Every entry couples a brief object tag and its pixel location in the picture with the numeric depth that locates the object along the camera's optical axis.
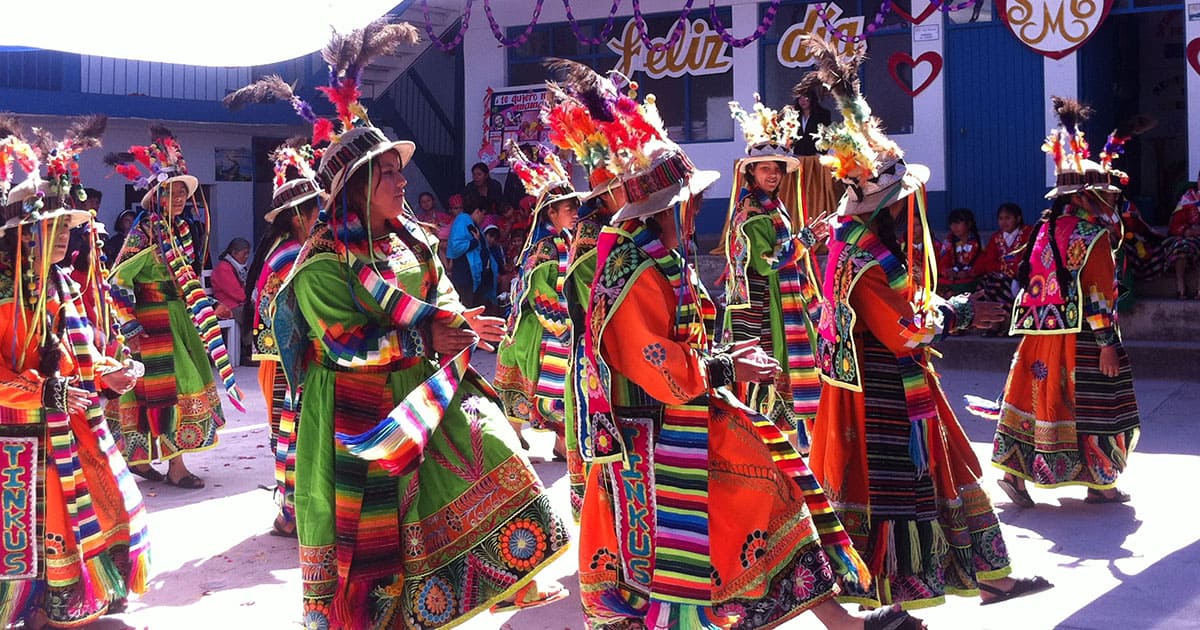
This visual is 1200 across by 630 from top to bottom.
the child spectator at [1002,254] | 12.99
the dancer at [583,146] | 4.29
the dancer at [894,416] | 4.90
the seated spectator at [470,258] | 14.86
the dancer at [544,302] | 8.16
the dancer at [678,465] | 4.11
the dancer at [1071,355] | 6.84
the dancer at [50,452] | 5.12
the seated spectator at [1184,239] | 12.35
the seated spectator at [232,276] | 13.47
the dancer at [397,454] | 4.38
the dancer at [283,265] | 6.61
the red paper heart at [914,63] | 15.21
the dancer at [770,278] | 7.72
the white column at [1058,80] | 14.41
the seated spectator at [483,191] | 15.71
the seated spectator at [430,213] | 16.69
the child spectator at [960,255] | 13.42
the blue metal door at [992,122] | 14.72
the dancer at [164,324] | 8.30
